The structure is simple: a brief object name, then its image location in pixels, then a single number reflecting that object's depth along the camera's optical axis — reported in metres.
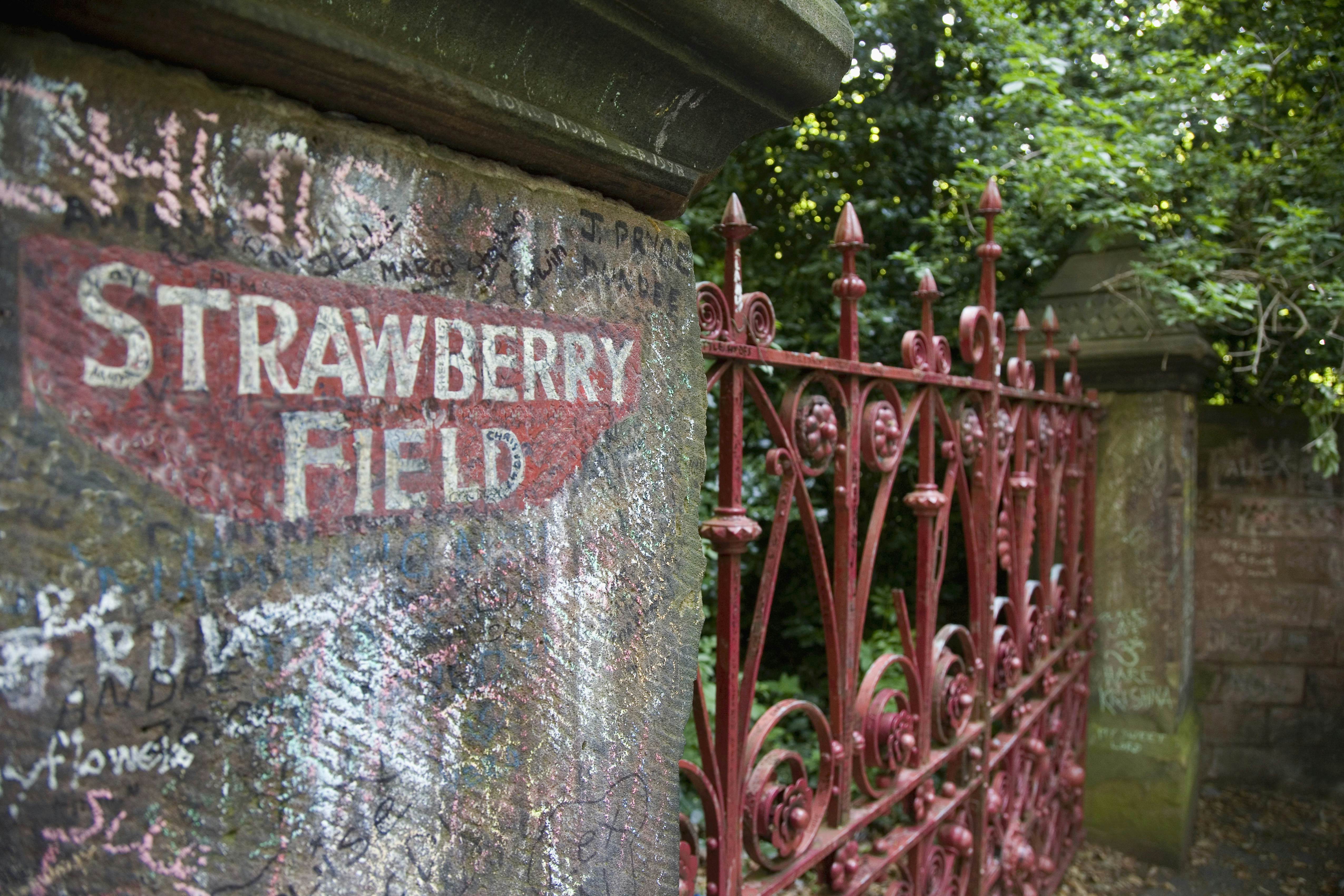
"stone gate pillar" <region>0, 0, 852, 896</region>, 0.63
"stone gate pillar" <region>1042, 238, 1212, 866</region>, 3.80
